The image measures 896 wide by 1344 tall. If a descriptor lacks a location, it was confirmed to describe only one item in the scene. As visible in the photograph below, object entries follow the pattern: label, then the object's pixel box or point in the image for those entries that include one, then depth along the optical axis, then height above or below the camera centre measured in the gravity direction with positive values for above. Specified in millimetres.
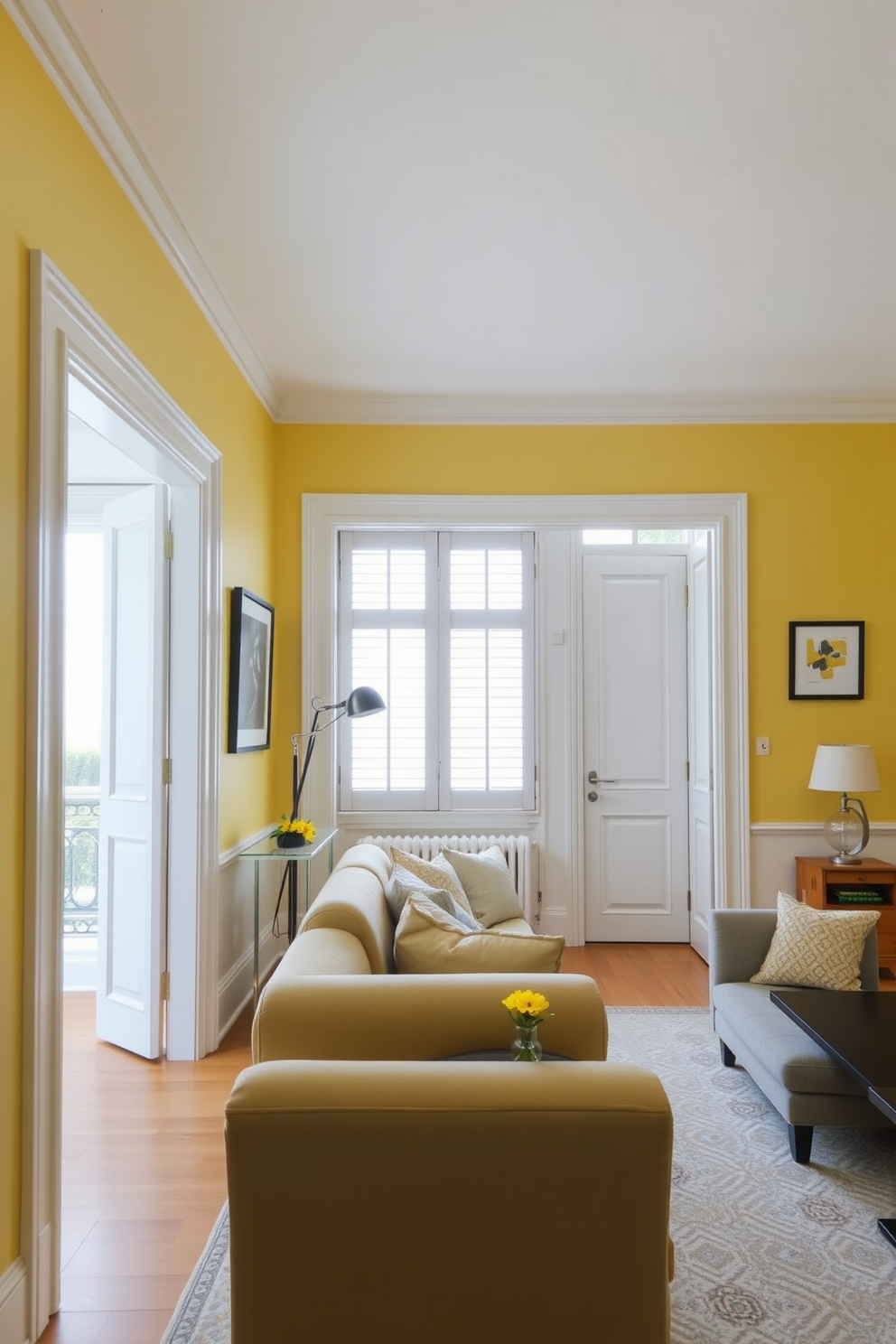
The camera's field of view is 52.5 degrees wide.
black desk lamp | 4305 -74
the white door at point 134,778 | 3688 -341
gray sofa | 2773 -1132
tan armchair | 1546 -876
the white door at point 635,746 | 5660 -307
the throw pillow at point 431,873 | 3502 -688
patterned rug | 2090 -1443
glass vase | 1772 -686
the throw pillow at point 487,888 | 3924 -838
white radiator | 5148 -878
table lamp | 4582 -433
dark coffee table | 2352 -1007
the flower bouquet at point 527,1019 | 1777 -633
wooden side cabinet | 4557 -961
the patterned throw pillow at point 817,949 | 3305 -930
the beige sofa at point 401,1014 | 2016 -719
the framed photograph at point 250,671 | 4109 +123
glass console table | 3891 -685
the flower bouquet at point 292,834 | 4043 -613
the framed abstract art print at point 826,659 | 4973 +208
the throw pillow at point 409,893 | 3004 -665
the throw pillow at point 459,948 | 2463 -697
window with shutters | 5434 +150
